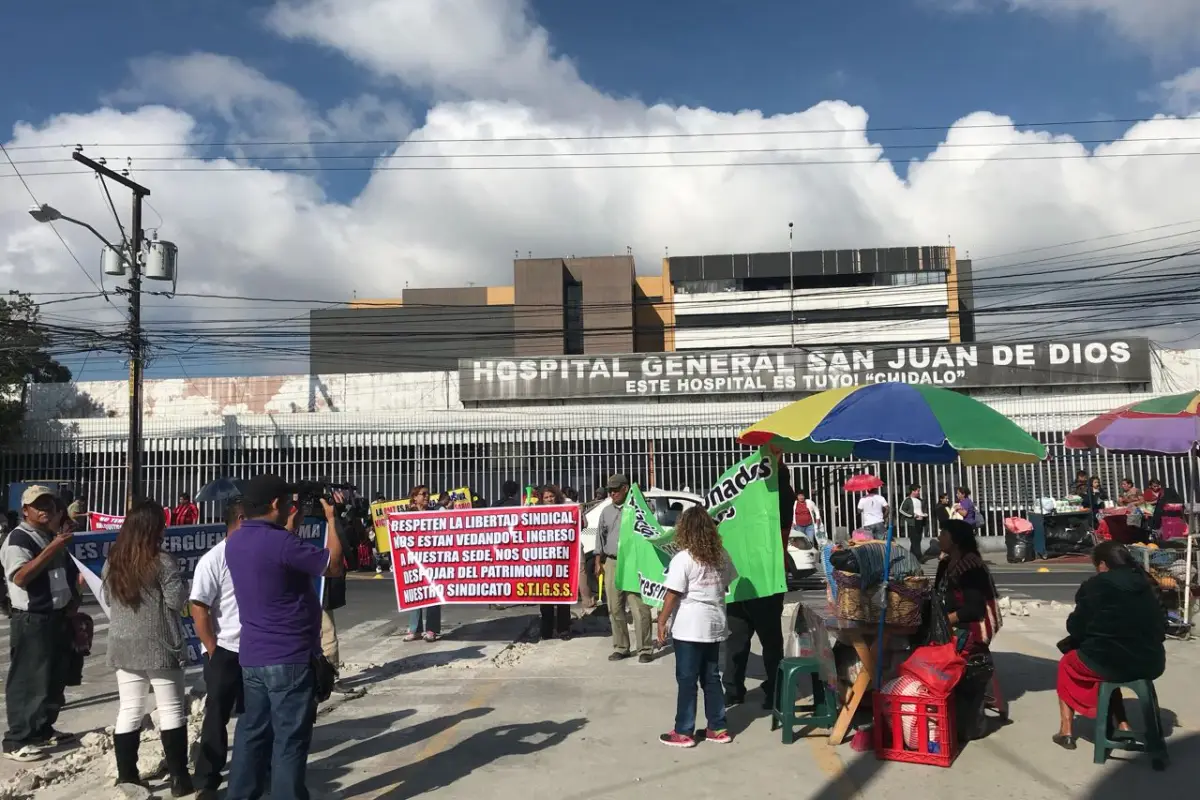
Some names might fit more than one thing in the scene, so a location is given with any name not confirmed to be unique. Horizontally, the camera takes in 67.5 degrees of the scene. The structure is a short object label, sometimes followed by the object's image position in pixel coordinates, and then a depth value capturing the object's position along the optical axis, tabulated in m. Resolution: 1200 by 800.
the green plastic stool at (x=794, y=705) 6.00
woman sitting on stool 5.42
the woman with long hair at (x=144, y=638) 4.99
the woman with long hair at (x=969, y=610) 5.95
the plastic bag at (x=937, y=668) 5.56
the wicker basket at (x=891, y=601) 5.84
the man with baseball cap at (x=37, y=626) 5.98
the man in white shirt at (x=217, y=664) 5.00
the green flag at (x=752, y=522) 7.04
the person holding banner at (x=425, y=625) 10.11
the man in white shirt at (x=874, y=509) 17.58
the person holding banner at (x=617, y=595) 9.02
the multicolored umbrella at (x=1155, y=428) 9.63
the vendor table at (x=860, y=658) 5.86
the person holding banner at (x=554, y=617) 10.12
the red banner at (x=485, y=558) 9.45
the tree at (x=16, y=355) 23.16
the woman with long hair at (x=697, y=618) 5.89
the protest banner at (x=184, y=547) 6.45
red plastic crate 5.50
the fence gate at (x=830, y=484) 21.50
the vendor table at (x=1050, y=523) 19.12
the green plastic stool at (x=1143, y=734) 5.32
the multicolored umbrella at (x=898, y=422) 5.87
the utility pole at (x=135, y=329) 18.66
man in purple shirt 4.28
